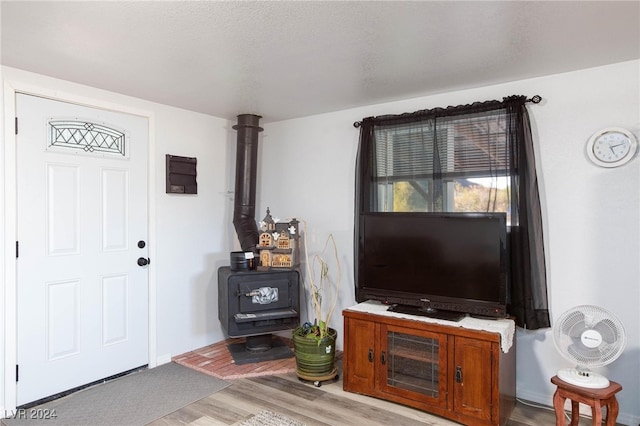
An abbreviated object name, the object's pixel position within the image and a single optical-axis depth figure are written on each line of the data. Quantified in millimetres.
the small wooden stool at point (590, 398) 2125
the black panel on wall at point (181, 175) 3611
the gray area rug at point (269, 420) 2570
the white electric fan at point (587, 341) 2203
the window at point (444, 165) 2943
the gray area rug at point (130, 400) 2635
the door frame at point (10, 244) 2672
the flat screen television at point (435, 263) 2654
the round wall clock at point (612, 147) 2531
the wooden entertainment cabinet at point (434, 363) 2482
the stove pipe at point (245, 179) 3840
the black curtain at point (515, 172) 2768
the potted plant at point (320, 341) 3148
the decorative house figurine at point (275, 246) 3707
